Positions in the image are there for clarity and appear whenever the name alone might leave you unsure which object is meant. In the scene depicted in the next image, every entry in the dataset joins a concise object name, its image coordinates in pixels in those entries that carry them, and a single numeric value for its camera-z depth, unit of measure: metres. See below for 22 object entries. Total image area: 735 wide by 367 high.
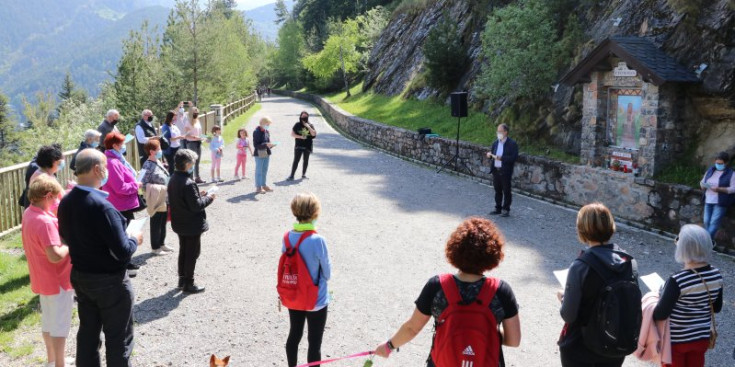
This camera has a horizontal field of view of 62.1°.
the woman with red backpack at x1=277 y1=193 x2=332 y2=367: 4.67
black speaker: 17.77
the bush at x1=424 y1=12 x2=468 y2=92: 26.09
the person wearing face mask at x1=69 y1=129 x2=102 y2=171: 8.29
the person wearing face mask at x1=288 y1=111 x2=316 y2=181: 15.30
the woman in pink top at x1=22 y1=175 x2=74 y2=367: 4.99
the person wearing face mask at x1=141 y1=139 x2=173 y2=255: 8.17
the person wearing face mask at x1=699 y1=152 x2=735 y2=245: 9.32
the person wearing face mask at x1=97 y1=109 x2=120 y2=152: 10.61
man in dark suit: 11.66
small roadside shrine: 11.53
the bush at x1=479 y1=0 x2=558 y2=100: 16.80
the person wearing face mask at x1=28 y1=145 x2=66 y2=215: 6.18
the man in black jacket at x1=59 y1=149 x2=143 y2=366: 4.35
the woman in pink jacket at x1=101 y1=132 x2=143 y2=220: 7.49
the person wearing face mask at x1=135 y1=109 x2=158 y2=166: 12.67
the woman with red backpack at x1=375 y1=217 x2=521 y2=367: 3.11
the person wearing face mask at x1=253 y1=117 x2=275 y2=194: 13.80
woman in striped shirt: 4.05
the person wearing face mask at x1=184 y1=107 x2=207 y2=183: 13.88
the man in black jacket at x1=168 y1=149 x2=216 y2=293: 7.10
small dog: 4.14
